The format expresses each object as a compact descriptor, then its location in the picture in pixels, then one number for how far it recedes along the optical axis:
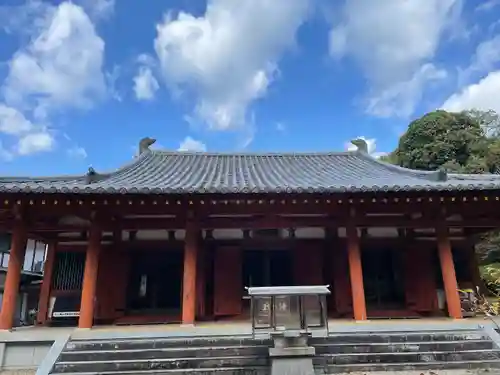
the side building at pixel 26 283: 19.21
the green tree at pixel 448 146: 29.10
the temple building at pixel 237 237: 8.06
